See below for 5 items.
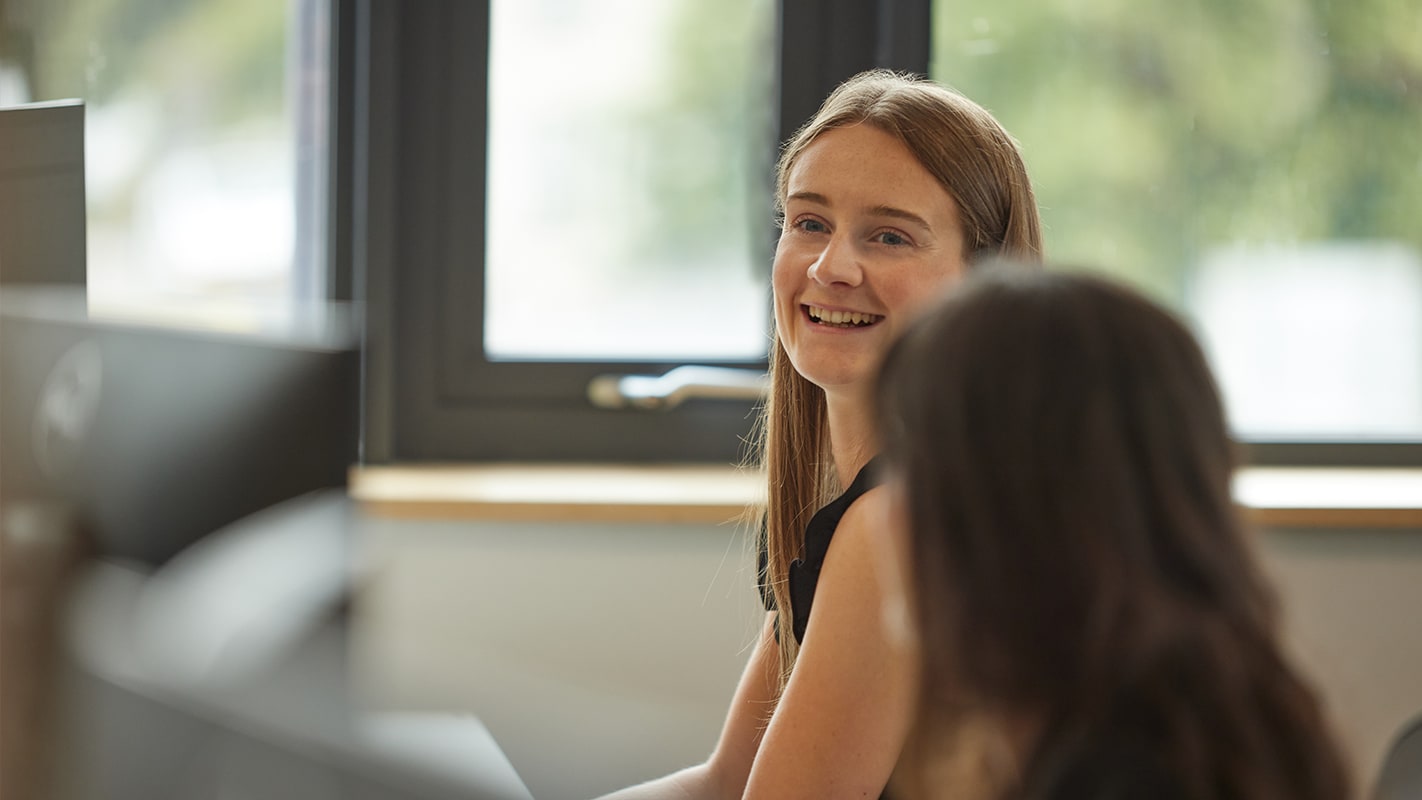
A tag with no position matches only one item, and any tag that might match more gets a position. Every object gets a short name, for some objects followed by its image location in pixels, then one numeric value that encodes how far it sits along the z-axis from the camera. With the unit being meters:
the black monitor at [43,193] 1.70
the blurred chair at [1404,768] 2.42
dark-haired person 1.70
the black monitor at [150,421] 1.45
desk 1.31
